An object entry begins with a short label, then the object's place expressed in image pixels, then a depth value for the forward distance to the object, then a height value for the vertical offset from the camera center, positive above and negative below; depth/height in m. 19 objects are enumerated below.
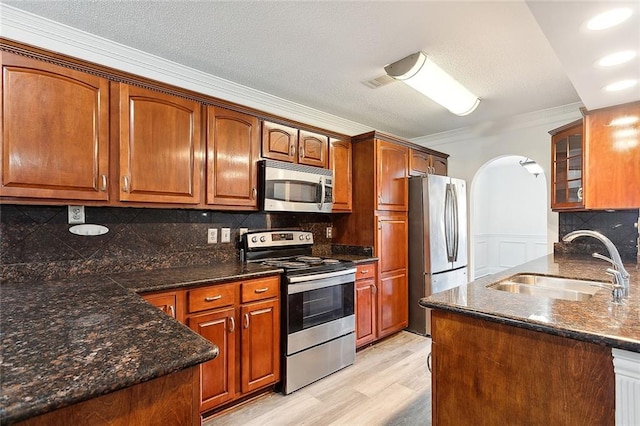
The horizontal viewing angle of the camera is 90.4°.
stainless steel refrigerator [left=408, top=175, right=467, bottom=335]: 3.41 -0.31
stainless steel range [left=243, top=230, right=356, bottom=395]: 2.36 -0.78
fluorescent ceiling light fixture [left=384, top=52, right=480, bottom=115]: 2.24 +1.00
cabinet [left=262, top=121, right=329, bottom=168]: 2.69 +0.61
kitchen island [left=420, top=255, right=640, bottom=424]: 1.06 -0.55
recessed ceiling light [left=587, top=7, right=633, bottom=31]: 1.18 +0.74
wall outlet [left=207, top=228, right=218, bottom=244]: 2.62 -0.19
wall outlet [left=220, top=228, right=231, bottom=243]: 2.70 -0.19
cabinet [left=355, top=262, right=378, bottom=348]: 2.99 -0.89
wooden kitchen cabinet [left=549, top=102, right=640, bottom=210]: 2.16 +0.37
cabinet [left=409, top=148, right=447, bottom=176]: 3.64 +0.59
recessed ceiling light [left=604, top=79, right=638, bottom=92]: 1.80 +0.73
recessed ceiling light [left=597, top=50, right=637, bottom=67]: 1.48 +0.73
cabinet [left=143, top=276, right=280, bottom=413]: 1.95 -0.78
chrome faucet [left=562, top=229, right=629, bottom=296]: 1.48 -0.28
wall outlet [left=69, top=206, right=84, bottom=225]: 2.00 -0.01
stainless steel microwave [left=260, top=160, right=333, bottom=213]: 2.61 +0.22
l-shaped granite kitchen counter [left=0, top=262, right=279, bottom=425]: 0.68 -0.37
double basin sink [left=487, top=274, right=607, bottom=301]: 1.86 -0.47
